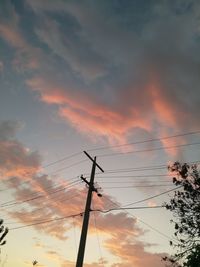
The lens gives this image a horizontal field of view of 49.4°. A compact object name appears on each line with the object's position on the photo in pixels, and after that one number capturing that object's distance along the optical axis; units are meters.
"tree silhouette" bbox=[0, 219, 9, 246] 18.08
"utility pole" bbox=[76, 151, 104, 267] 14.69
